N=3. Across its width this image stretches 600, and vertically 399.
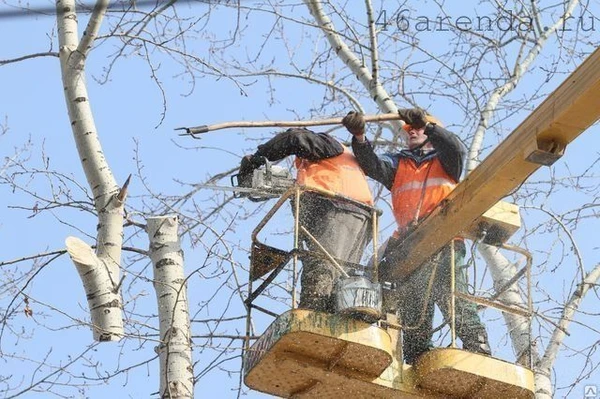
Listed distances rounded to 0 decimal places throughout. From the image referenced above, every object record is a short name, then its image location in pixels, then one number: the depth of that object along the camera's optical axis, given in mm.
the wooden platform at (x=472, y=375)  19453
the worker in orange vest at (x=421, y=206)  20469
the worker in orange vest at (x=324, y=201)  19812
